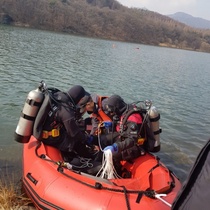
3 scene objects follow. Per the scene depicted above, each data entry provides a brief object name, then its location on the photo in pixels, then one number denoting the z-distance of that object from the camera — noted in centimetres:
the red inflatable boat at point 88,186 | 349
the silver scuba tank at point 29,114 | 420
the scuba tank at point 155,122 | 465
